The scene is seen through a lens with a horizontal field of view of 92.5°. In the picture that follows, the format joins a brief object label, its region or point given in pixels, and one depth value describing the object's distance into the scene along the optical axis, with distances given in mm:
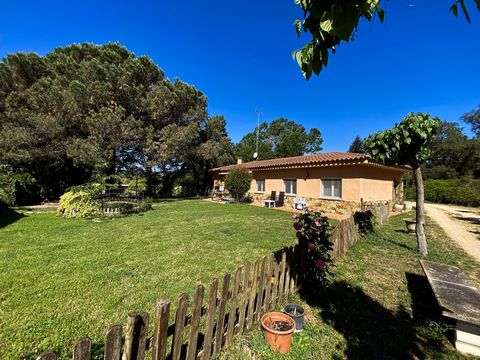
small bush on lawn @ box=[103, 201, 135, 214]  10748
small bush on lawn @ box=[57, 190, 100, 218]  10037
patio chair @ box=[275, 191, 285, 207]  16219
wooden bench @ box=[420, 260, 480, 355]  2521
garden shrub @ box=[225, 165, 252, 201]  17625
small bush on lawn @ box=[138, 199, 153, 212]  12117
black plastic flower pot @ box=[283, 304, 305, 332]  2778
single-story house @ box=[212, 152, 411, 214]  12219
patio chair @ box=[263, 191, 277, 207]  16019
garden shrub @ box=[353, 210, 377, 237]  7316
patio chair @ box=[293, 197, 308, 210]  14372
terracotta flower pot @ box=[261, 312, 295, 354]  2434
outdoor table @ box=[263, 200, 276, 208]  15911
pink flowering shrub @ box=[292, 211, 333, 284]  3605
